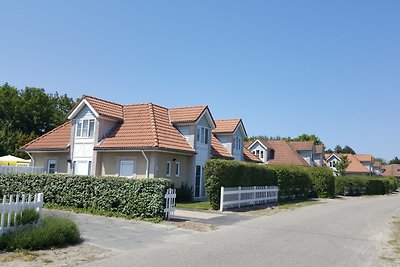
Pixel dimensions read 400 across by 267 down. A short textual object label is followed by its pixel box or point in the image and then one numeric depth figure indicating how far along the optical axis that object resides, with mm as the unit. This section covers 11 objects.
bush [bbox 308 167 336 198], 39000
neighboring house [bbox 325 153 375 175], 82400
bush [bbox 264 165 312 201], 30734
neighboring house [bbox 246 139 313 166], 55844
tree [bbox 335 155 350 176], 61550
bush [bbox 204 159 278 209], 21734
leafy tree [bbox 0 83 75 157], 51847
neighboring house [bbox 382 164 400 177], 122812
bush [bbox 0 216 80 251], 9648
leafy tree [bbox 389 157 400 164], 169088
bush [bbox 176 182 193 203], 26438
